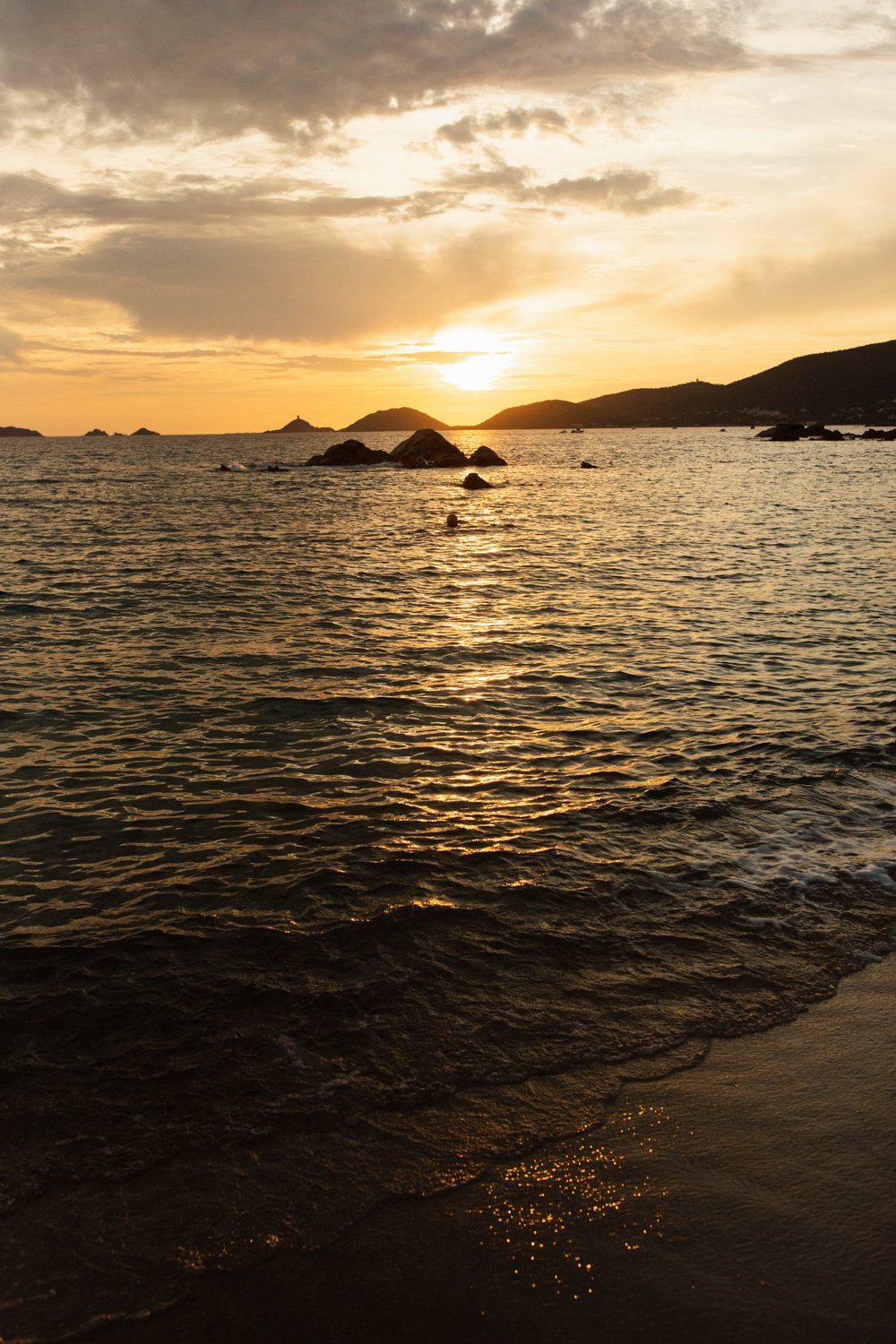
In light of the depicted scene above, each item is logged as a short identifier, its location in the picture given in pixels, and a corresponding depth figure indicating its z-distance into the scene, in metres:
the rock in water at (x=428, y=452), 110.06
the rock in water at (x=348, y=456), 113.81
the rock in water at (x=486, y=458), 112.44
